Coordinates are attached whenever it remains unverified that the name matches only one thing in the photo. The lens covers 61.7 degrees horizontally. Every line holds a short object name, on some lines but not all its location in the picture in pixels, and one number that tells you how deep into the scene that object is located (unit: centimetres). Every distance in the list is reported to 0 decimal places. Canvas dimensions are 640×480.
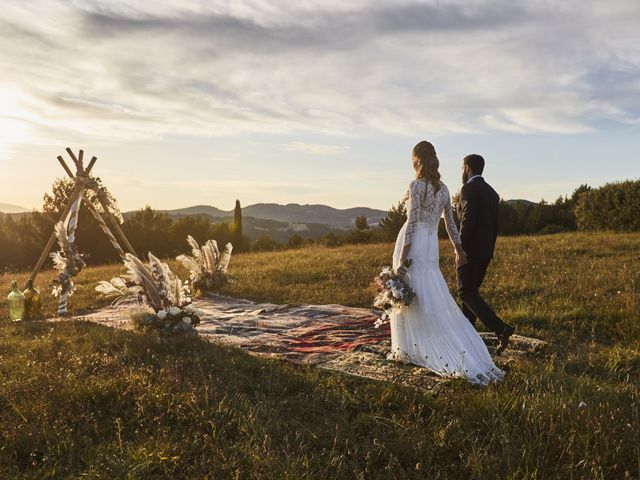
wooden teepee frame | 1198
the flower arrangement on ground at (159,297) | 817
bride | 680
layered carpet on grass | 711
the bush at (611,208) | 2303
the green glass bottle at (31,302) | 1182
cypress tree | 4794
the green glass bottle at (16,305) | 1119
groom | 785
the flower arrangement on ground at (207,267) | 1401
